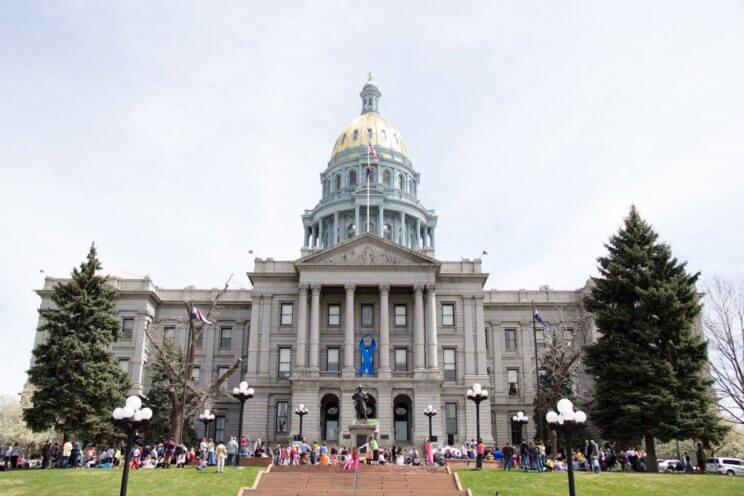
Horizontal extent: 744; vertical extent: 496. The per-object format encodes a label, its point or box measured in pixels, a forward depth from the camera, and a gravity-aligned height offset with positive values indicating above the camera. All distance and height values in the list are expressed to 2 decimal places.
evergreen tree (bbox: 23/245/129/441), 38.84 +4.29
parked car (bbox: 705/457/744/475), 41.90 -1.09
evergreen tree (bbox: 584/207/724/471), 35.22 +5.12
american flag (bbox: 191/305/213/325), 40.72 +7.37
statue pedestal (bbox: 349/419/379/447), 44.34 +0.88
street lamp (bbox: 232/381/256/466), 33.66 +2.36
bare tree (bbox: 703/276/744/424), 28.42 +3.47
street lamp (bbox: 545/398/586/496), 21.47 +0.83
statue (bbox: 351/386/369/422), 42.90 +2.58
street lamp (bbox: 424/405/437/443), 41.25 +1.94
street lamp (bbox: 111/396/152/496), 21.62 +0.76
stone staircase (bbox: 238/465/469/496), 28.34 -1.63
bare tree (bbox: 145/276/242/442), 40.41 +4.31
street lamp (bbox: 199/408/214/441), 35.53 +1.30
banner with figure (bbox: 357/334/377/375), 53.16 +6.65
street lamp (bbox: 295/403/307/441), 44.03 +2.06
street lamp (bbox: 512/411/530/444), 36.91 +1.40
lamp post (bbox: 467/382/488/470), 33.56 +2.41
